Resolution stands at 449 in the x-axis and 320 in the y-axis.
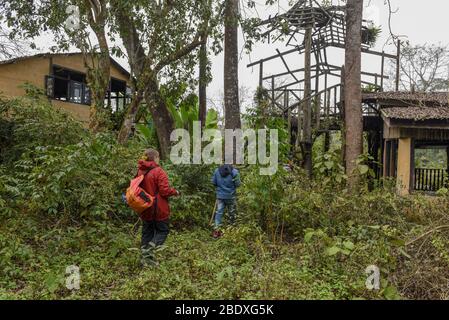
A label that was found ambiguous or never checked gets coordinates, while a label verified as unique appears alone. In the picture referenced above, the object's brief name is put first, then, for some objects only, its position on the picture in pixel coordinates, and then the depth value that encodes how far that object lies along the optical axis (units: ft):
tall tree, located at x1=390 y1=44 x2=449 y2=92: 108.58
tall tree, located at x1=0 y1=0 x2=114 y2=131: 34.01
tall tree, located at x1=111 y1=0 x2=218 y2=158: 33.47
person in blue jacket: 27.48
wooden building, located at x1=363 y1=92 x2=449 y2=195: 35.91
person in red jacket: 19.34
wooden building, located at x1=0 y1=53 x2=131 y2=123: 57.57
